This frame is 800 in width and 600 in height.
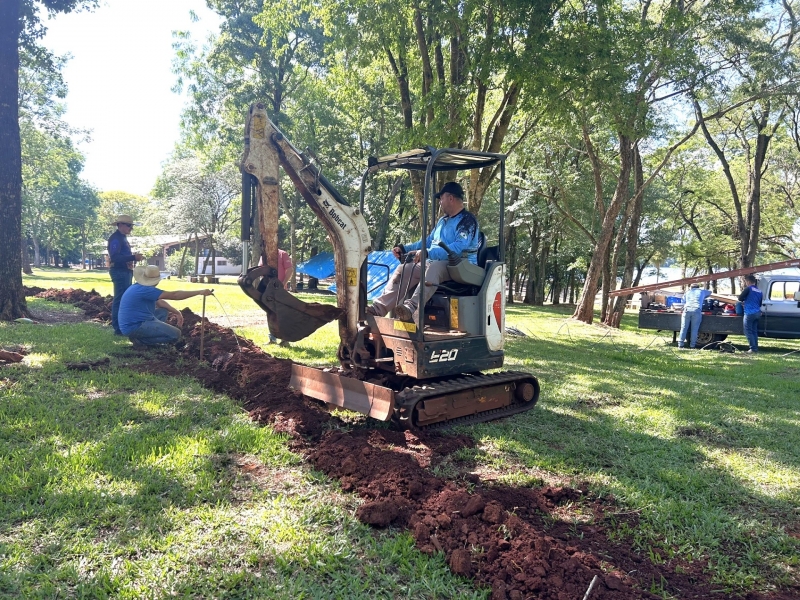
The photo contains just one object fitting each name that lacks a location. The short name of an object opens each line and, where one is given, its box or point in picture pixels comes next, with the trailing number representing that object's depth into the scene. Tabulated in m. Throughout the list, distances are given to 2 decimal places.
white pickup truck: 13.84
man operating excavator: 5.35
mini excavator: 5.25
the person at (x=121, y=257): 9.11
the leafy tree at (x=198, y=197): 40.44
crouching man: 7.81
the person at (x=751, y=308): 13.23
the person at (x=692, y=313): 13.64
